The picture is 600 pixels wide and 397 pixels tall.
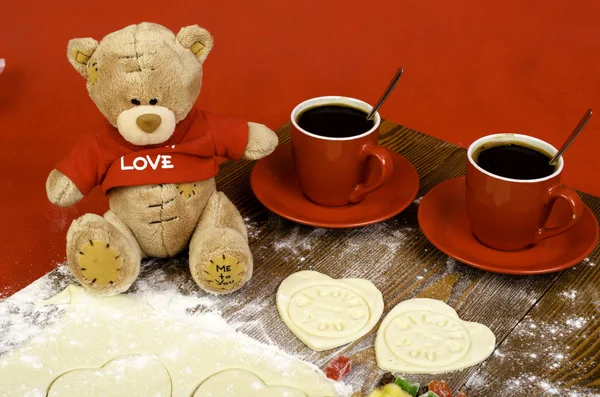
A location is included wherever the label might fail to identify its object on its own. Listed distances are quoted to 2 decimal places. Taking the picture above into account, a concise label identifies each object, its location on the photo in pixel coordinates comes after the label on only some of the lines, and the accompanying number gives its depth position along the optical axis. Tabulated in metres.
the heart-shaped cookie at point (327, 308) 0.98
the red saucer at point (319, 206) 1.16
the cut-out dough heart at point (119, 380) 0.90
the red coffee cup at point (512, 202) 1.02
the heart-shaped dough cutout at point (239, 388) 0.90
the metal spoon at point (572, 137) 1.05
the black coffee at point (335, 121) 1.16
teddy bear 0.96
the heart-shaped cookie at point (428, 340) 0.93
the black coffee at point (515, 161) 1.07
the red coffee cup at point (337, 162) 1.12
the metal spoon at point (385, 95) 1.15
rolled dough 0.90
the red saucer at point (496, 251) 1.06
